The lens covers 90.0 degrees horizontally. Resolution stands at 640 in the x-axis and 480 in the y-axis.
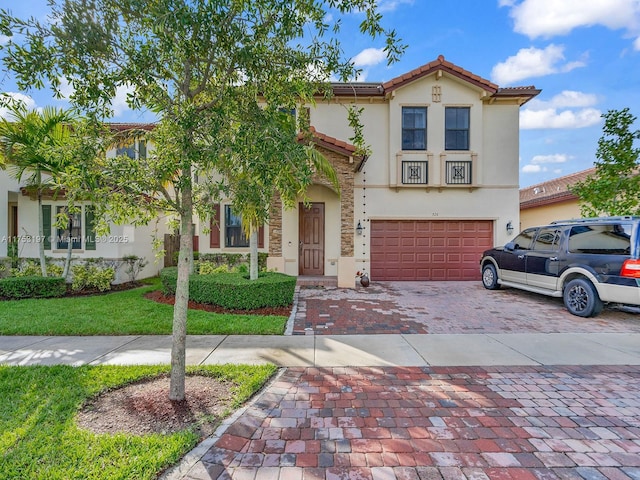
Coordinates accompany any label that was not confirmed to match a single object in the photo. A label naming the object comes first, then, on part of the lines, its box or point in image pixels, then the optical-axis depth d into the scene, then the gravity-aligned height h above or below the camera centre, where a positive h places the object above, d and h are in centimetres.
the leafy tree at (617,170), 873 +187
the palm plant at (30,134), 877 +277
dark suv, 660 -60
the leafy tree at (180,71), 302 +176
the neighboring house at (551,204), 1448 +160
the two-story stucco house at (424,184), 1231 +204
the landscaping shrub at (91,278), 1012 -140
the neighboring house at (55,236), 1141 -7
